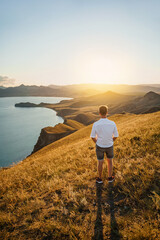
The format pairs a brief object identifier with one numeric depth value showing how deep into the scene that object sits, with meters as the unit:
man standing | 4.55
